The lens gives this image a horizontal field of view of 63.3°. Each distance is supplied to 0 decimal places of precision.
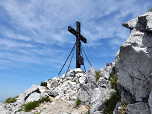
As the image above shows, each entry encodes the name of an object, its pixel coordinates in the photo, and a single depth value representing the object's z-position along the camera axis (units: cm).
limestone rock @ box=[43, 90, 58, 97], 1816
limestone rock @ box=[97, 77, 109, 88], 1346
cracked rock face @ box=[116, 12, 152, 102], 701
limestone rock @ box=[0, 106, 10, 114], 1481
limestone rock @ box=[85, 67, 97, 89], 1495
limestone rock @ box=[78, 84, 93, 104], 1438
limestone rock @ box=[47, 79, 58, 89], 2176
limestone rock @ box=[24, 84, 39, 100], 1738
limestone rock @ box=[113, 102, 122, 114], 812
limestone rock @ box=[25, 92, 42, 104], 1606
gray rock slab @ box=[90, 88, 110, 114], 1027
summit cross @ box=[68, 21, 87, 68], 2467
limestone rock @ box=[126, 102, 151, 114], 674
